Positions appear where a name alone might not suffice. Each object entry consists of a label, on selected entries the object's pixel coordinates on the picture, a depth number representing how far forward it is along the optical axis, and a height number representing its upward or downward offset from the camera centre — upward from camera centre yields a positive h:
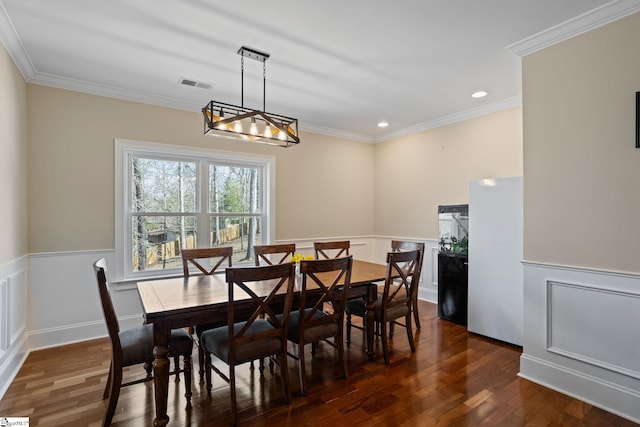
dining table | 1.99 -0.62
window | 3.74 +0.12
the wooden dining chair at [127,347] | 2.01 -0.90
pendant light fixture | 2.42 +0.71
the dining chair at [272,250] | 3.58 -0.43
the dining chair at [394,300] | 2.92 -0.85
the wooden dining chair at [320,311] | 2.42 -0.79
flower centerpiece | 3.17 -0.45
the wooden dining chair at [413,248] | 3.39 -0.42
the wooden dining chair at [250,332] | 2.09 -0.85
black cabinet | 3.91 -0.93
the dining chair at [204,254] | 3.22 -0.43
